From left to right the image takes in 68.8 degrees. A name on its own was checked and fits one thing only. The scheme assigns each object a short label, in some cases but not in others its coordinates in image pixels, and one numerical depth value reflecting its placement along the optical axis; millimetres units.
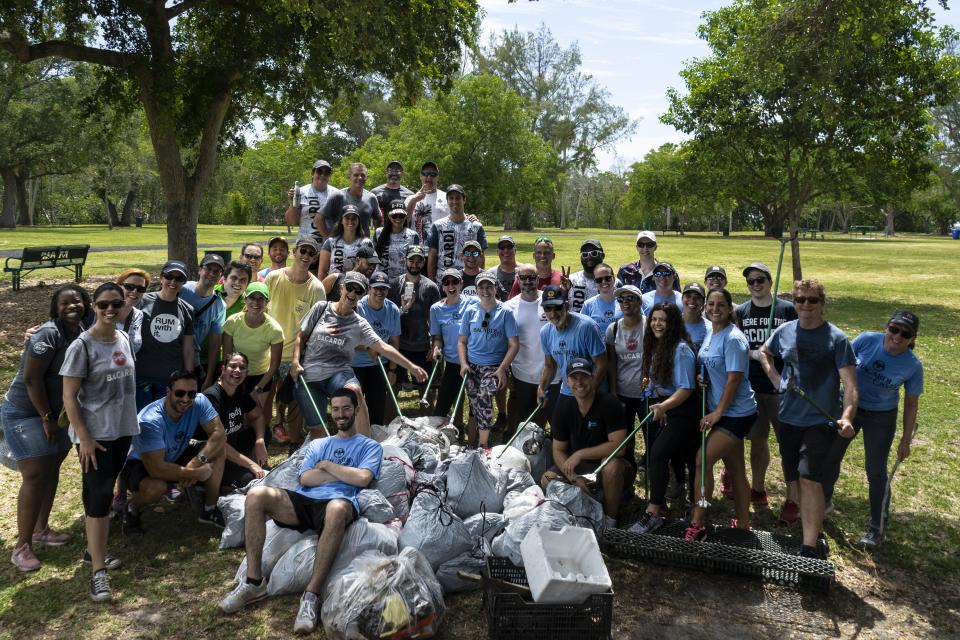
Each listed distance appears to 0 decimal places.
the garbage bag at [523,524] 4578
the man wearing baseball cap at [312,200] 8414
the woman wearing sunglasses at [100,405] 4266
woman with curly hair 5133
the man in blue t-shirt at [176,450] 5023
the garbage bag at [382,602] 3832
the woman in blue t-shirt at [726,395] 4910
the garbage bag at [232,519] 5008
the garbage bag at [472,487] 5035
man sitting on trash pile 4211
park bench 15867
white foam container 3654
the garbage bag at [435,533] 4512
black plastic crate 3734
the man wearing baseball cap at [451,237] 8328
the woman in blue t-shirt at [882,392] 4941
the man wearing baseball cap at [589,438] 5250
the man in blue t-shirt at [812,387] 4750
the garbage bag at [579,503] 5027
